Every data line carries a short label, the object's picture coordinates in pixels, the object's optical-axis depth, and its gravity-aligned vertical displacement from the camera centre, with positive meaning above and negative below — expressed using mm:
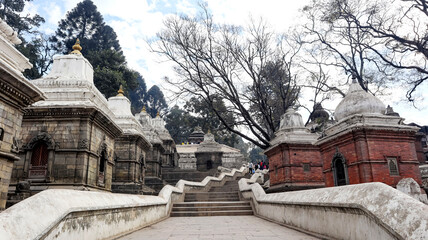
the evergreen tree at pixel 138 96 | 70694 +23596
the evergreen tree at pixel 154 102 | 77069 +23112
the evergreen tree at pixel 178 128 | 63900 +13002
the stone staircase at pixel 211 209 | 10961 -834
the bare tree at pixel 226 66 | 19202 +8022
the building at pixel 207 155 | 31781 +3877
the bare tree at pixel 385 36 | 14531 +8142
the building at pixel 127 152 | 16281 +2153
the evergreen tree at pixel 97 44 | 36219 +22229
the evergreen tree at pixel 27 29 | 34750 +20127
